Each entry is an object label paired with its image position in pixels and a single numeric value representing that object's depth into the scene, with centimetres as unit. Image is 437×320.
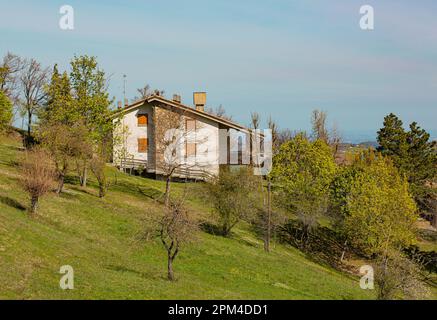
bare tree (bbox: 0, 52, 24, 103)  8562
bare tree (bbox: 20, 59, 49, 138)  8500
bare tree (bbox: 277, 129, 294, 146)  10663
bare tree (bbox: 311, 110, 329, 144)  9497
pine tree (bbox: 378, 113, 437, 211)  7144
